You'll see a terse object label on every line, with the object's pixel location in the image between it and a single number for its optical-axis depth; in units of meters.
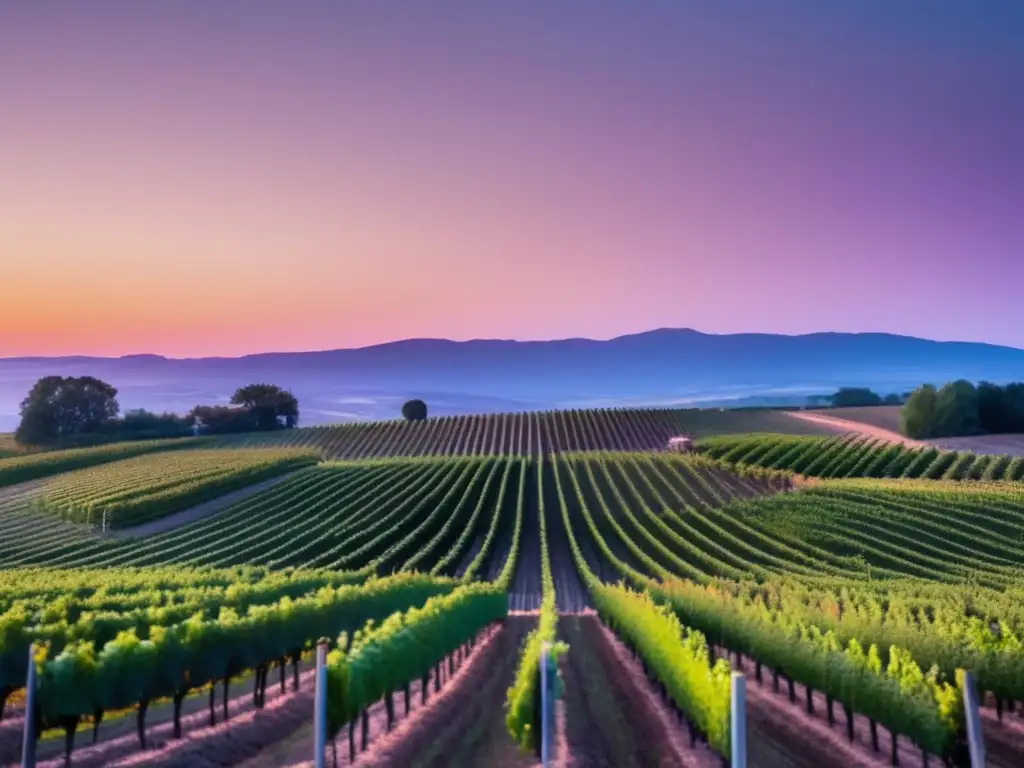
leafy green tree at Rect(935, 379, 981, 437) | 67.69
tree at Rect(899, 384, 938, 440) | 67.56
